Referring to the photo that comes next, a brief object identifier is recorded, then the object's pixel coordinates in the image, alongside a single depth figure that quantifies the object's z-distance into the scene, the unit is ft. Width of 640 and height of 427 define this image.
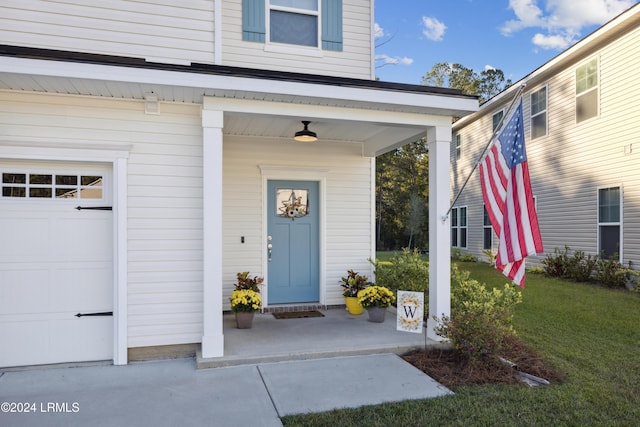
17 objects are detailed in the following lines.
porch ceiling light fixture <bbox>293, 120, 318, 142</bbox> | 17.98
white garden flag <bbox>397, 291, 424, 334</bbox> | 14.82
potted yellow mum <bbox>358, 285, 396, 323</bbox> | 18.69
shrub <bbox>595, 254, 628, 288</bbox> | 28.45
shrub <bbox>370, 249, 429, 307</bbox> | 20.71
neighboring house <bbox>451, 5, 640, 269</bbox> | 28.81
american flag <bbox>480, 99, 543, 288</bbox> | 13.05
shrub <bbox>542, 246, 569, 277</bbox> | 34.15
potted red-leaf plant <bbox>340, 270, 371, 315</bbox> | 20.33
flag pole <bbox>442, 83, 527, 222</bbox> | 13.62
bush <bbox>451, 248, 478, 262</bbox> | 49.75
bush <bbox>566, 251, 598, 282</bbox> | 31.71
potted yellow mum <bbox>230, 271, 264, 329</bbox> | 17.47
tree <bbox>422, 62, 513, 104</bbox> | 90.53
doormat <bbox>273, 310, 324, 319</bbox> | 19.92
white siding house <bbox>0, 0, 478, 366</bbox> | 13.61
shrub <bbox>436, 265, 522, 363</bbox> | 13.50
